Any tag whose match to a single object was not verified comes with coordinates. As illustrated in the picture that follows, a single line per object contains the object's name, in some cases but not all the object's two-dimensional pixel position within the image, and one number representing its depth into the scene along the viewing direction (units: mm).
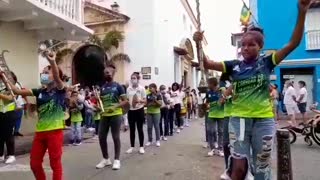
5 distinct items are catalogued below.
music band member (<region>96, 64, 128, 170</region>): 4982
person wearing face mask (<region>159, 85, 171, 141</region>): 8565
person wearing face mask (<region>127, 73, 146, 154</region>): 6243
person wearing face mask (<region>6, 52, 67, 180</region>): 3467
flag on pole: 13638
